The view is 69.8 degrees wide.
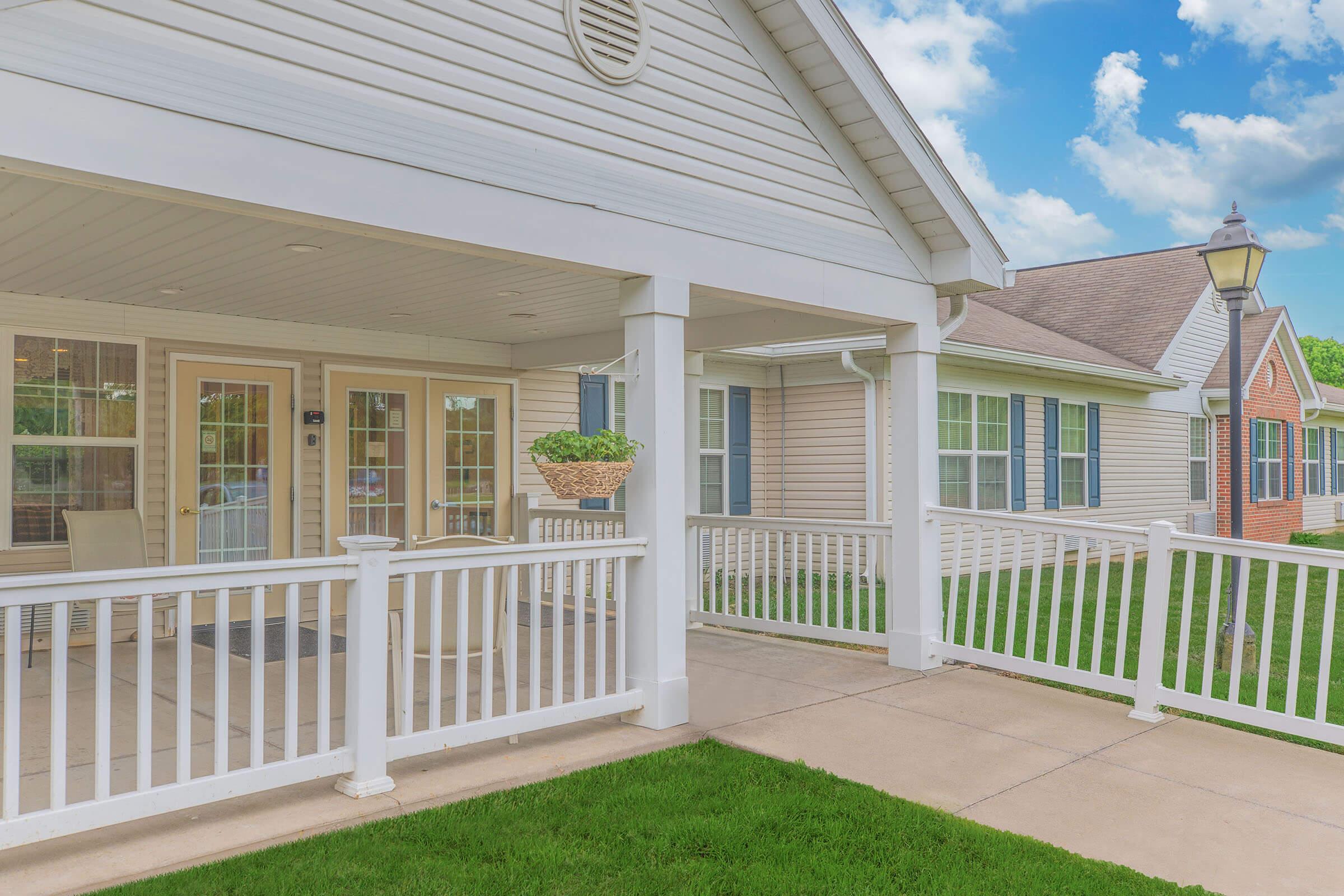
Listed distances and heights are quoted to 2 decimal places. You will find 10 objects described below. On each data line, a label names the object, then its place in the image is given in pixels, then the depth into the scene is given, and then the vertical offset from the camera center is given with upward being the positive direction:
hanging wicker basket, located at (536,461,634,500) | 4.37 -0.11
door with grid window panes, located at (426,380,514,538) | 8.13 -0.05
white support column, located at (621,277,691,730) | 4.59 -0.19
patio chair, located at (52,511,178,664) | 5.96 -0.57
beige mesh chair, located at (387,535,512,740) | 4.37 -0.78
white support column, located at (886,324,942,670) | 6.00 -0.26
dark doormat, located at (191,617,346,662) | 6.23 -1.29
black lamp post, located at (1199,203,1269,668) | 6.37 +1.17
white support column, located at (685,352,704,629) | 7.75 -0.11
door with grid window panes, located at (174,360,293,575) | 6.76 -0.08
